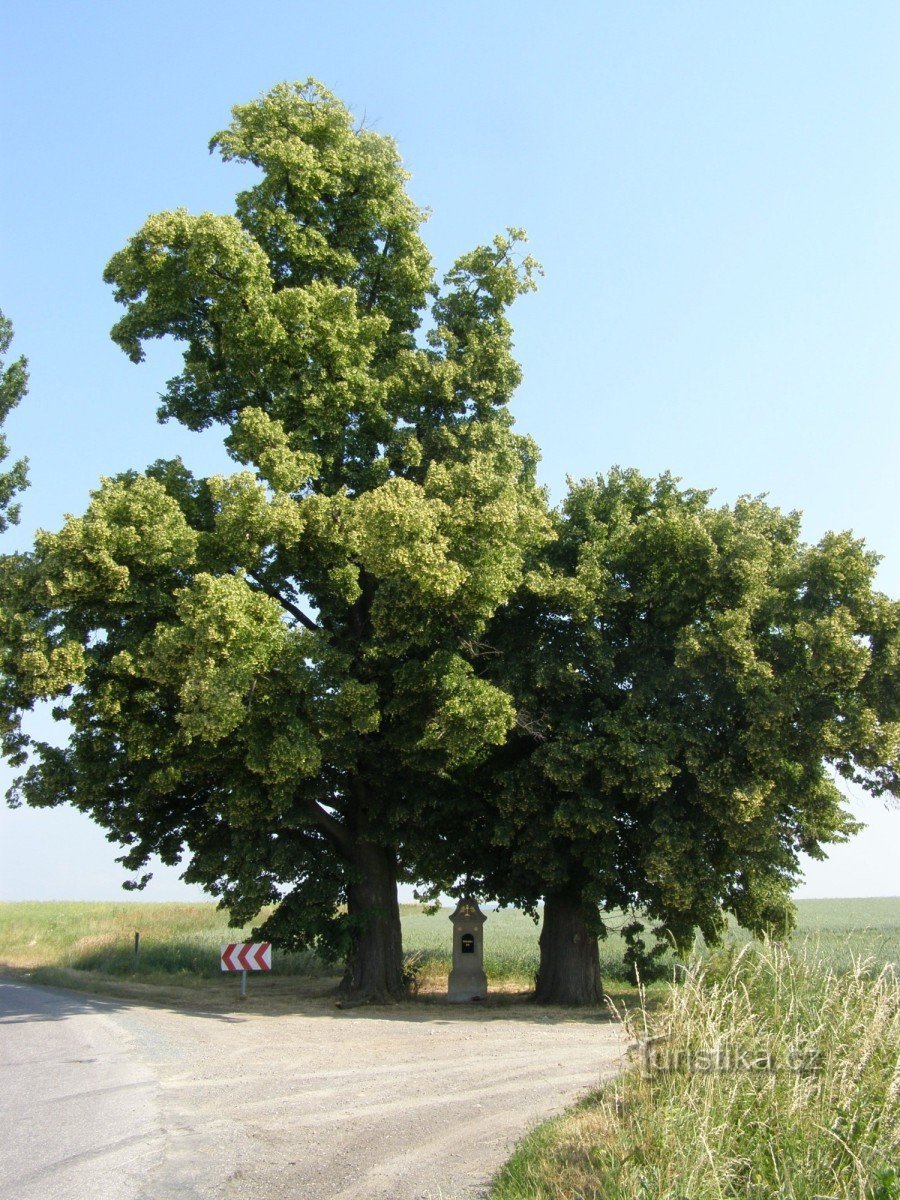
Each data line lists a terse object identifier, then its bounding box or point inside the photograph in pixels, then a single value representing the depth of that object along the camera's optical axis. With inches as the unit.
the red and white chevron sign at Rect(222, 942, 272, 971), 876.0
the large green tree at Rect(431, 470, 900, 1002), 754.8
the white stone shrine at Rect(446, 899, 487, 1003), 957.2
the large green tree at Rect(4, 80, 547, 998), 690.2
